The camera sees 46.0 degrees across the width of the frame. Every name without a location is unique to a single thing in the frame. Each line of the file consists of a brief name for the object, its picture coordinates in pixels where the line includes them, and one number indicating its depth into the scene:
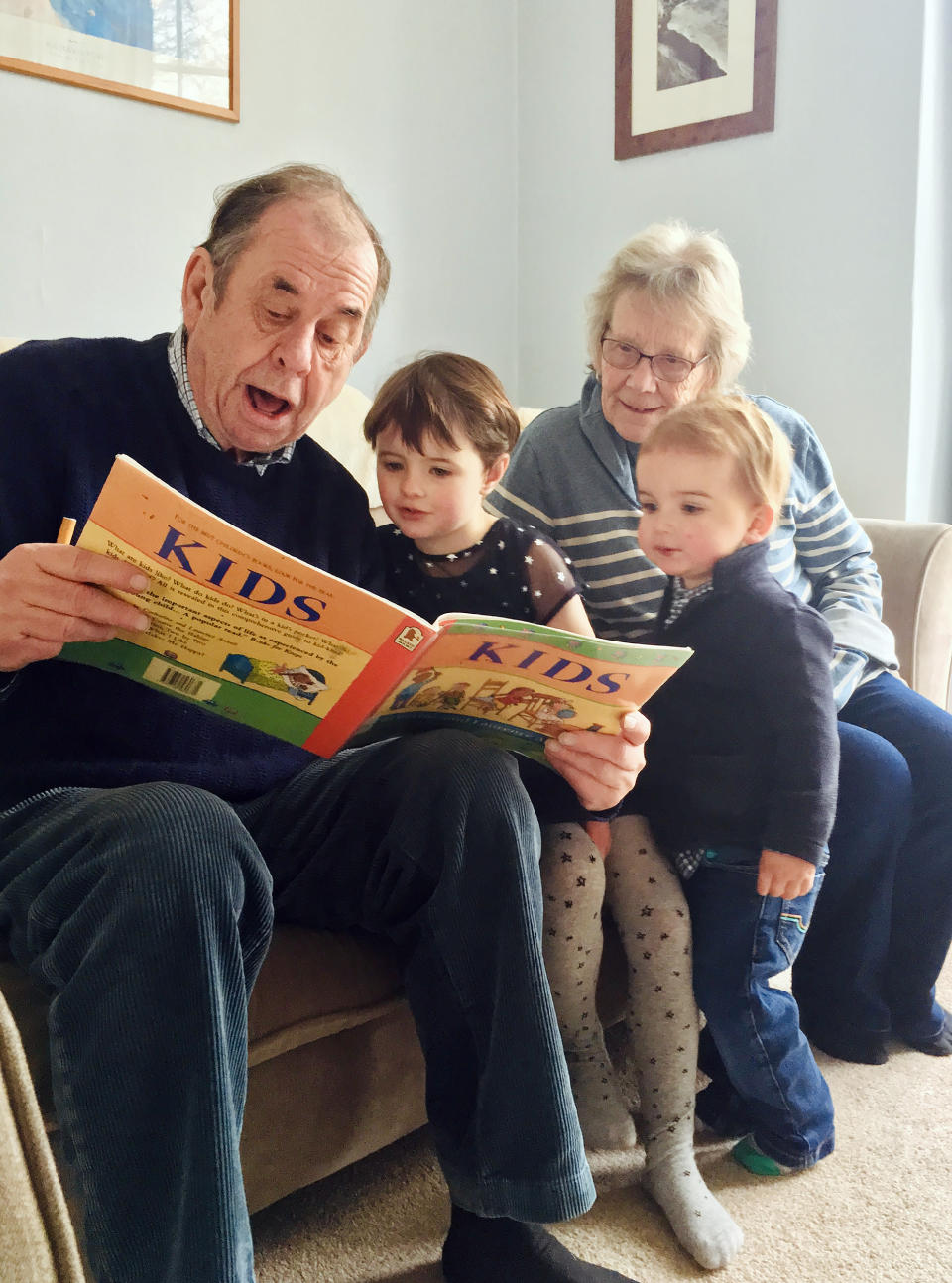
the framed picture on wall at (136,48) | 1.86
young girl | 1.24
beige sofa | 1.02
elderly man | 0.82
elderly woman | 1.50
